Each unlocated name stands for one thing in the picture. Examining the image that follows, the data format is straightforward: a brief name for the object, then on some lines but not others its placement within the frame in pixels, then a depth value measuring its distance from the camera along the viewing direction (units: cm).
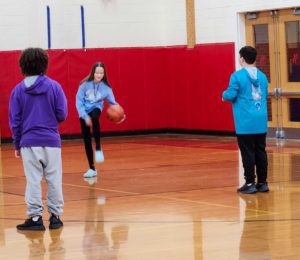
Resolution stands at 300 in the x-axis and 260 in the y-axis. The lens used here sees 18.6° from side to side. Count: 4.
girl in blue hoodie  1472
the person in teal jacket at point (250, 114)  1214
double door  2069
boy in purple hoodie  963
